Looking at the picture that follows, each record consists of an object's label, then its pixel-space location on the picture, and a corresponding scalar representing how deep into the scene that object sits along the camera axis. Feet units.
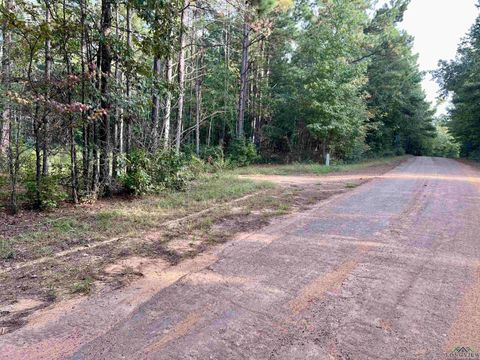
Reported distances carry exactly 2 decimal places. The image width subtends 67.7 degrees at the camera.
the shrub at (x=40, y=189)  20.40
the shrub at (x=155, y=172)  24.90
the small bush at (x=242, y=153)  59.31
